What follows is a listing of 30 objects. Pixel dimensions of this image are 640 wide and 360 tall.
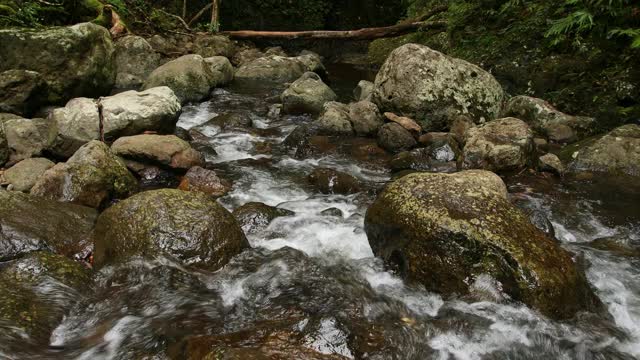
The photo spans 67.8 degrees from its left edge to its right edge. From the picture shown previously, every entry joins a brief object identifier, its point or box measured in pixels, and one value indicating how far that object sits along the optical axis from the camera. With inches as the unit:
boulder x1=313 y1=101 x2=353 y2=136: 345.1
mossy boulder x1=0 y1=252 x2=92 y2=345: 138.5
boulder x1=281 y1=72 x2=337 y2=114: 406.9
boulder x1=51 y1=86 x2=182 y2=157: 269.1
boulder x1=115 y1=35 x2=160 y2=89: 467.2
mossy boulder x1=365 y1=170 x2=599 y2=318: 154.8
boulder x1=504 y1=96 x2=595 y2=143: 324.8
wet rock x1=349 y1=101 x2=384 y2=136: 344.2
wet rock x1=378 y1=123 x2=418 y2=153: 315.9
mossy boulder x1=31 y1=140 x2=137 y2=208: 219.6
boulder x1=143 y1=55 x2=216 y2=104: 422.0
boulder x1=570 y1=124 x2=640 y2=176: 268.7
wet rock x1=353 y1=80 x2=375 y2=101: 432.4
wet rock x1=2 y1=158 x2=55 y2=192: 231.4
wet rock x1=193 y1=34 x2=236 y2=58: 608.4
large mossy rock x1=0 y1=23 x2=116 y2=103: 323.3
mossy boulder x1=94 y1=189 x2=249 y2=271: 175.8
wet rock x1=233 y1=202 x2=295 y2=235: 212.1
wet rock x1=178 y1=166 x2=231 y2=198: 252.4
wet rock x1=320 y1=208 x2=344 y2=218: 230.1
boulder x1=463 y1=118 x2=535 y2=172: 271.6
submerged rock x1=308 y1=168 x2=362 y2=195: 259.1
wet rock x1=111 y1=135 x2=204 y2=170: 260.2
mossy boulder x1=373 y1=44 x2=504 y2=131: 346.6
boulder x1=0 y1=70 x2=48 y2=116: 299.7
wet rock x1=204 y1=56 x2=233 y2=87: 494.9
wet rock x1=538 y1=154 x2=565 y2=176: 272.7
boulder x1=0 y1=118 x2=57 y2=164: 260.8
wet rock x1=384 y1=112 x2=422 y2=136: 331.6
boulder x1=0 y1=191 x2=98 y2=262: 182.4
